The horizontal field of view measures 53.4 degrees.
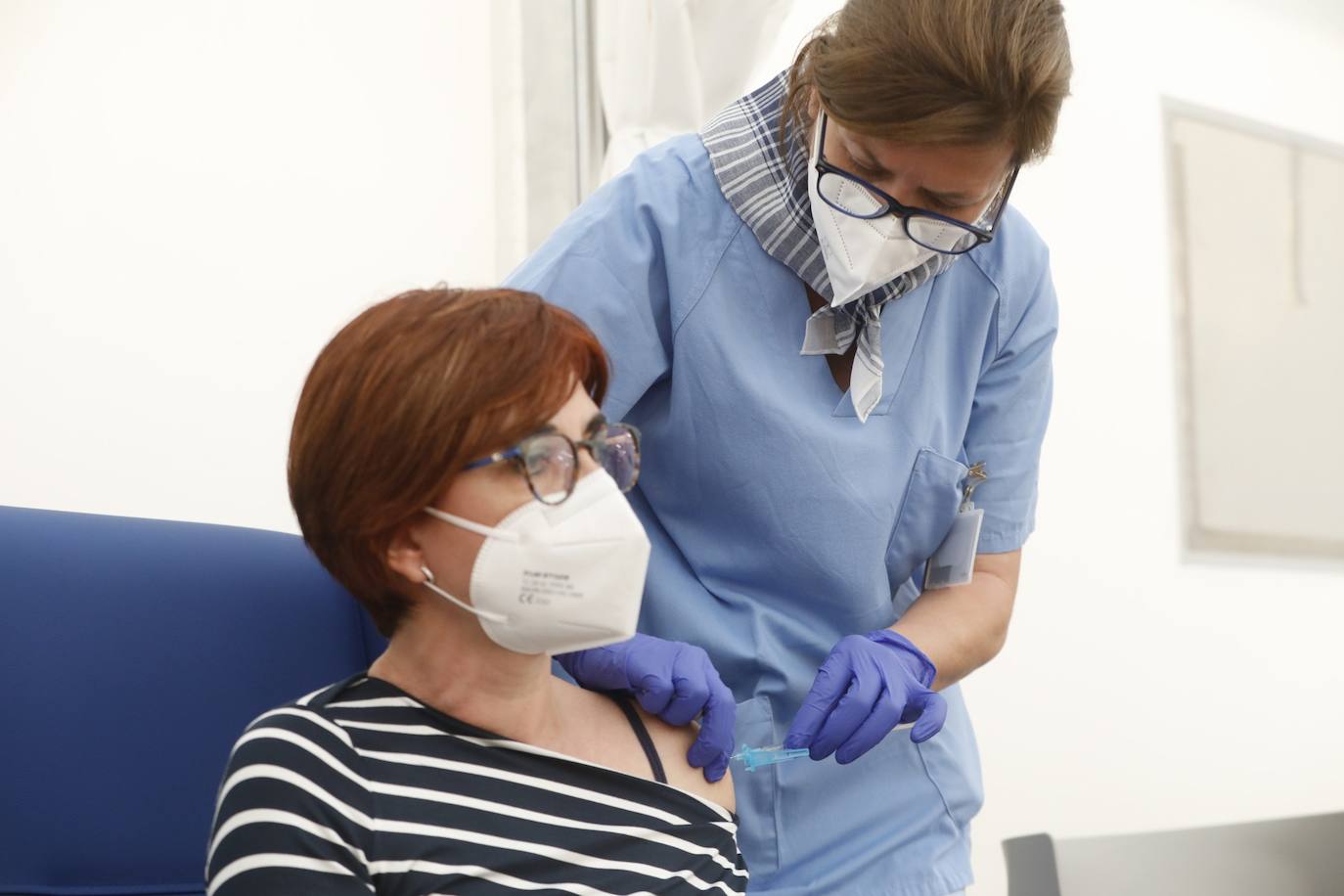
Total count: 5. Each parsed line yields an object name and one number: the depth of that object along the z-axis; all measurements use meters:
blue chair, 1.25
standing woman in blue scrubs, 1.33
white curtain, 2.44
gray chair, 2.74
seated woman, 1.07
